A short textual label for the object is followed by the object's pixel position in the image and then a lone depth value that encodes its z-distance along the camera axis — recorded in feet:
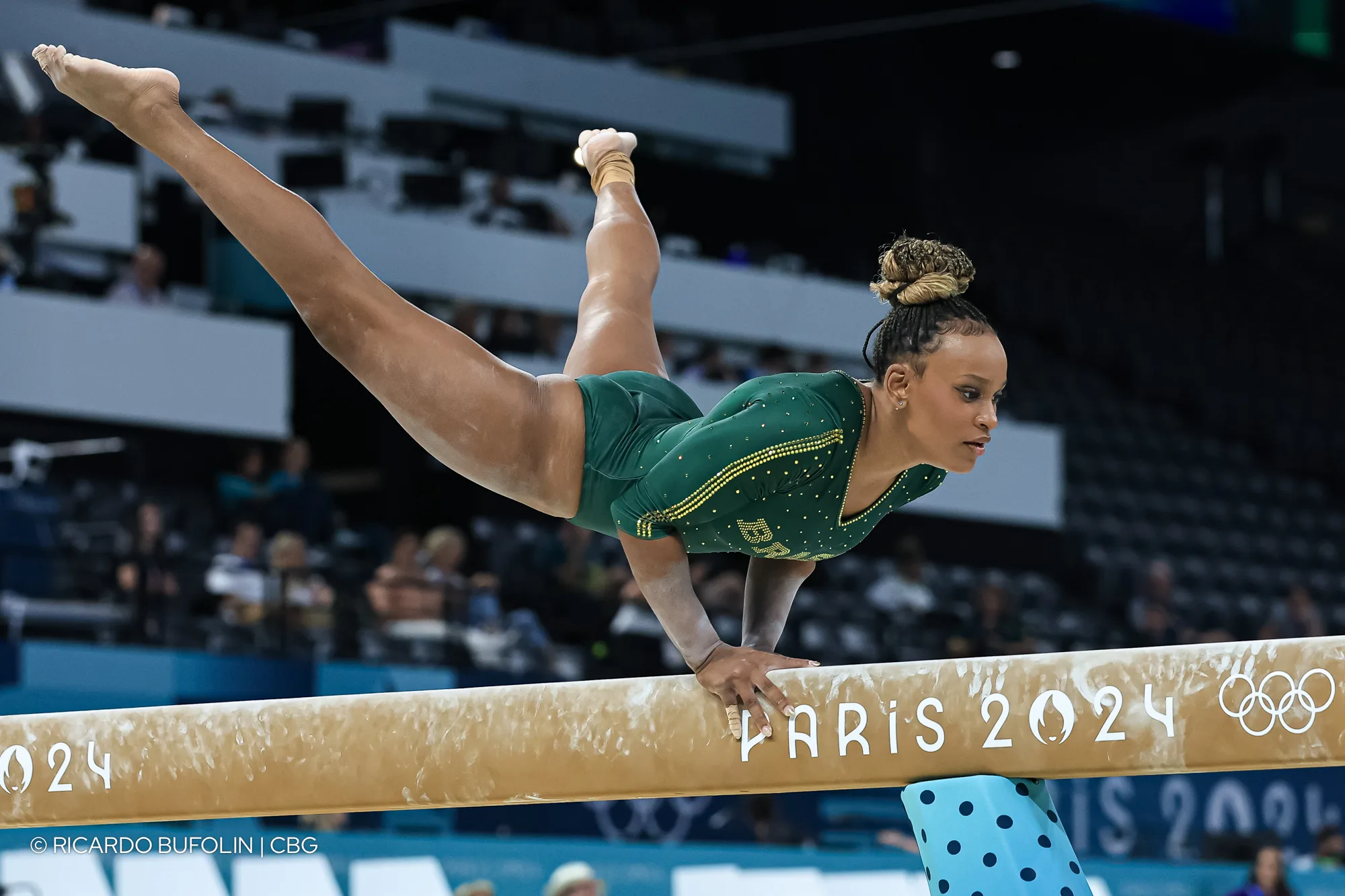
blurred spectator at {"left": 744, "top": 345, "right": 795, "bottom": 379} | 83.02
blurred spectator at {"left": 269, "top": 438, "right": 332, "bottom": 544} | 59.68
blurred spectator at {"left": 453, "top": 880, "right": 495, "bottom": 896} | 40.01
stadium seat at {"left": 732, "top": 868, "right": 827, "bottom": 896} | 45.94
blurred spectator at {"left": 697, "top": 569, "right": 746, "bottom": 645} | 58.96
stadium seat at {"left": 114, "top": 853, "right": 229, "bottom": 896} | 40.77
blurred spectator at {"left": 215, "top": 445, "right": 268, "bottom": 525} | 59.17
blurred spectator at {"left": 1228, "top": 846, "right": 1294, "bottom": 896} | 48.49
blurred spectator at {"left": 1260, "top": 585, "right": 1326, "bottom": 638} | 80.06
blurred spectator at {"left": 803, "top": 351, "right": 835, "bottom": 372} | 83.63
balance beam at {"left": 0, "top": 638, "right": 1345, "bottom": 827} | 17.35
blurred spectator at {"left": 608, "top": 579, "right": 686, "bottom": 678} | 55.70
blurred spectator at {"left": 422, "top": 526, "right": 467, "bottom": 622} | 55.80
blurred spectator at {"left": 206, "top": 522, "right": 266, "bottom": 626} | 52.01
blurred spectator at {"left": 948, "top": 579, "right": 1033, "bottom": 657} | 64.21
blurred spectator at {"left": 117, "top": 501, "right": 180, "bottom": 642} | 49.64
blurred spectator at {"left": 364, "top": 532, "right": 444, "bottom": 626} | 54.17
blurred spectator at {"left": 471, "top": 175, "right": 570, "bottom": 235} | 78.79
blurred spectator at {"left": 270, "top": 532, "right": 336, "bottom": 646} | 52.80
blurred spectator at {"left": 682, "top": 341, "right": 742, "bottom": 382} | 80.26
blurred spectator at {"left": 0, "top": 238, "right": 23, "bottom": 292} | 62.78
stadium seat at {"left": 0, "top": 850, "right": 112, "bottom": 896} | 40.59
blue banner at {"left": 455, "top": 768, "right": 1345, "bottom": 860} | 52.80
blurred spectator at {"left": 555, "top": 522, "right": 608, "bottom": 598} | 62.94
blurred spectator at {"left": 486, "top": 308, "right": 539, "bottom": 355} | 74.10
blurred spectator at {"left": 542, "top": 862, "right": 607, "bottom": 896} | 40.13
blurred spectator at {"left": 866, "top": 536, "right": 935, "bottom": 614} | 73.44
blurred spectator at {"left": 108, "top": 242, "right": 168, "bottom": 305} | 66.51
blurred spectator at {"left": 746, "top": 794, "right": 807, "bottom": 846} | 53.31
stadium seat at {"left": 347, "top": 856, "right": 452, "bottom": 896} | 42.45
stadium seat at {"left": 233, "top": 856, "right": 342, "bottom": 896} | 41.58
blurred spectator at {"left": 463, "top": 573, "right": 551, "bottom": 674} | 54.94
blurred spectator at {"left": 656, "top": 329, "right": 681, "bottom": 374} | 79.19
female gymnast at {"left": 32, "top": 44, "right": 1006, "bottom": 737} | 19.30
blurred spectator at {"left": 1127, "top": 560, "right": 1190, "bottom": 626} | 80.32
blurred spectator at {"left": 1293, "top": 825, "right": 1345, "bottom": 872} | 56.67
